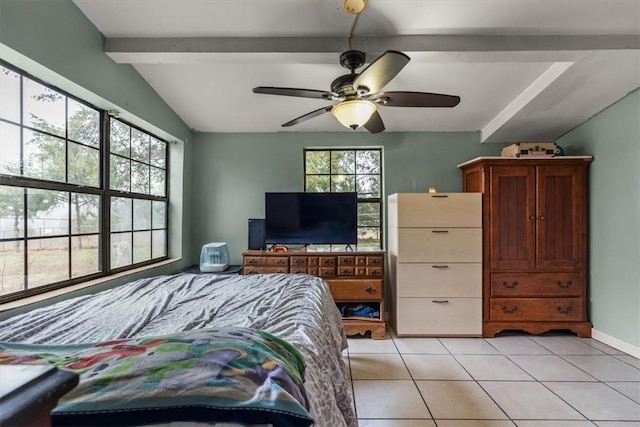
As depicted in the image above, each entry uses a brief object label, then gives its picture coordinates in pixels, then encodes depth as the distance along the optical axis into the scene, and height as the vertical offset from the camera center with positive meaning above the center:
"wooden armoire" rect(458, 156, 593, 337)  2.87 -0.30
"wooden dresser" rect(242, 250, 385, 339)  2.86 -0.57
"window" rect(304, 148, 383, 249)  3.53 +0.44
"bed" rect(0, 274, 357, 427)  0.57 -0.45
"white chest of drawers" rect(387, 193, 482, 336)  2.88 -0.50
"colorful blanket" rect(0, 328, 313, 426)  0.55 -0.36
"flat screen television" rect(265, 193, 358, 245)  3.09 -0.05
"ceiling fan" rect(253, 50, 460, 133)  1.63 +0.73
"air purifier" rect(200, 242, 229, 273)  3.14 -0.47
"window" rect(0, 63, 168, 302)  1.61 +0.15
